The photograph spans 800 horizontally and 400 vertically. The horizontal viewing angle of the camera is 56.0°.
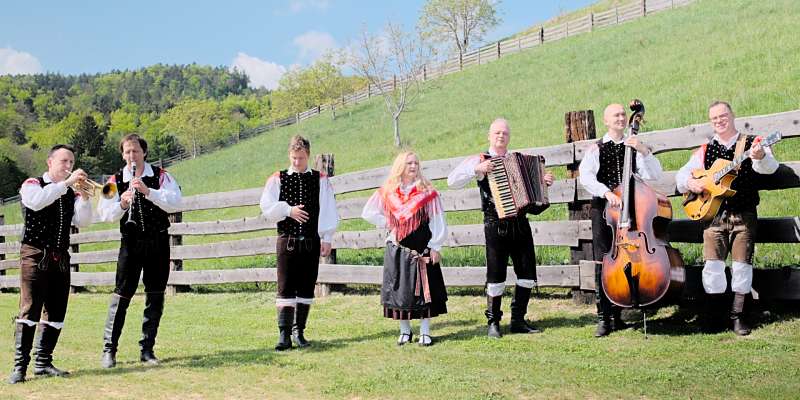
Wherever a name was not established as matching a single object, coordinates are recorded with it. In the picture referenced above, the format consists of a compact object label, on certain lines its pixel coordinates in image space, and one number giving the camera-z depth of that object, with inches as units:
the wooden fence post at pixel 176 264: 445.7
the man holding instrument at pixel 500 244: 249.1
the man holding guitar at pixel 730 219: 220.1
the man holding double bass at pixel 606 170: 234.7
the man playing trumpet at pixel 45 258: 211.3
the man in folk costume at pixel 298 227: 248.4
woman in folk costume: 242.8
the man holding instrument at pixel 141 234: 225.1
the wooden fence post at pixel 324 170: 373.2
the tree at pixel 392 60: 1280.4
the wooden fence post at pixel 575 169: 284.8
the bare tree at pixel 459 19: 2018.9
